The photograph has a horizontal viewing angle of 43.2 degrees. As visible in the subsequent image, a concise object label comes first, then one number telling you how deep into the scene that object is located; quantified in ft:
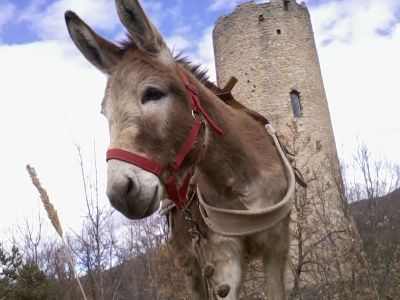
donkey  8.36
